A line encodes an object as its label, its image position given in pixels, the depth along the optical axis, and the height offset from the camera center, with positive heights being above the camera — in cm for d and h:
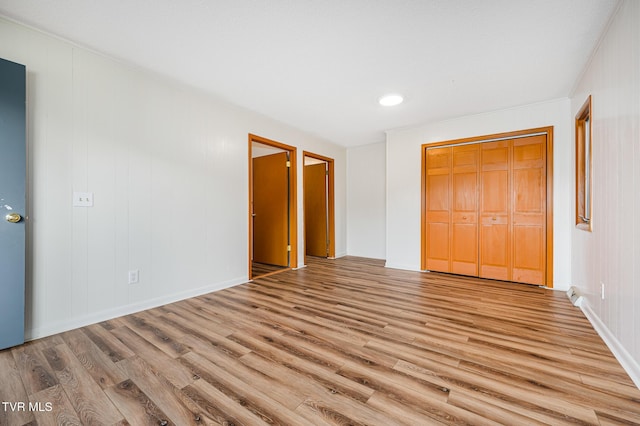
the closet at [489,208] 349 +7
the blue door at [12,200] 187 +10
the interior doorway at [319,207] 562 +12
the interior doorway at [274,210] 457 +4
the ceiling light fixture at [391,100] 323 +142
